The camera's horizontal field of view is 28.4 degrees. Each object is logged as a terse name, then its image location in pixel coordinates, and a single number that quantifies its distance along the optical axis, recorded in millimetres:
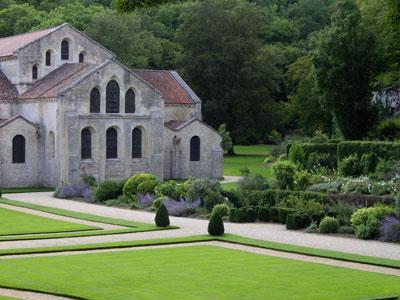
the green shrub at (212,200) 38625
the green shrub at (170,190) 41000
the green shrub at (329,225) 31453
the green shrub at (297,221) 32688
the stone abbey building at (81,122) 53469
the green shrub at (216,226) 29891
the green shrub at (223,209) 36469
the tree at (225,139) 72062
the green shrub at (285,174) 39844
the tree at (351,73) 54656
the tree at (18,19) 83625
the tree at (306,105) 75875
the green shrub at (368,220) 30078
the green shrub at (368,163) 44281
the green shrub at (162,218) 32656
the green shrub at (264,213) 35906
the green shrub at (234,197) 38859
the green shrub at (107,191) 45000
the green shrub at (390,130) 53094
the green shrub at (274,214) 35347
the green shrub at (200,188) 39594
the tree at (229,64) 80625
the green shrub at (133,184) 43625
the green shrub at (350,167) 44625
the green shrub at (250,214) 35531
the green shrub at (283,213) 34609
